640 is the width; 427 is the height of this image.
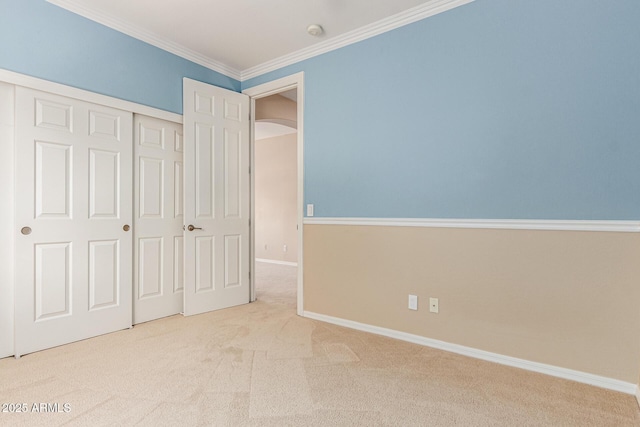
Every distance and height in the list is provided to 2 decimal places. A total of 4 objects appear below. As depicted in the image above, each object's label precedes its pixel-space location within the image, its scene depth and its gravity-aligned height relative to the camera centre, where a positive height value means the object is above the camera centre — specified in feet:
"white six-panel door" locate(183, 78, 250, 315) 10.73 +0.62
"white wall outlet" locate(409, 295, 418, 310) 8.60 -2.27
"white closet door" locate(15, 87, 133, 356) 7.68 -0.12
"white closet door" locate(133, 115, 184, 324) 9.94 -0.11
